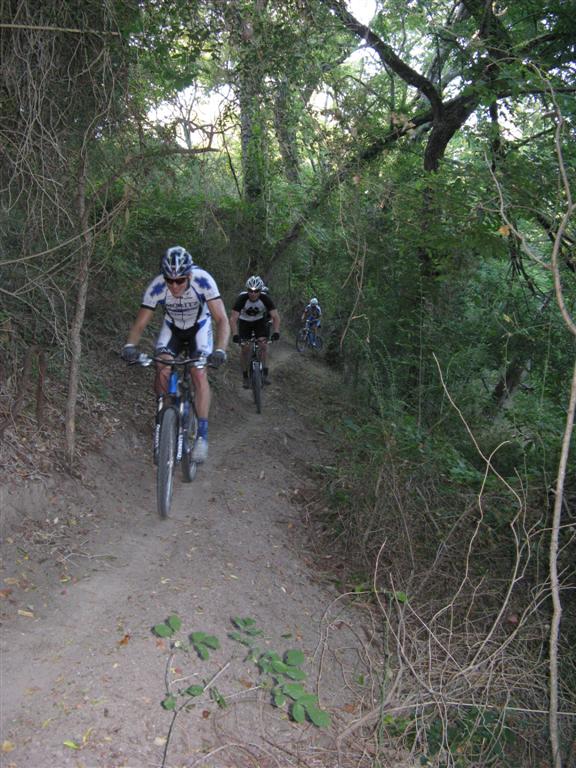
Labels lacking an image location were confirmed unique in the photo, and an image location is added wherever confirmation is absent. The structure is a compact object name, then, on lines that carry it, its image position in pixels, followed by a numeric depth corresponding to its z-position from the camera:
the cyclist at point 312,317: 18.95
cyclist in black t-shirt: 10.05
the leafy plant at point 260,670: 3.31
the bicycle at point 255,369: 10.27
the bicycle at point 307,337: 18.91
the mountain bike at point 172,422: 5.61
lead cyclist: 5.97
